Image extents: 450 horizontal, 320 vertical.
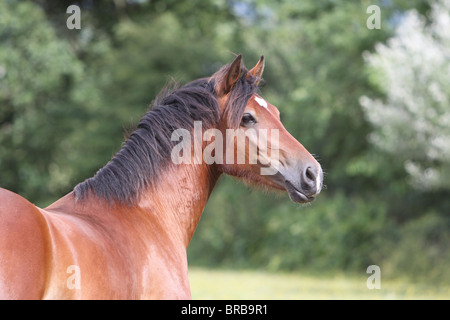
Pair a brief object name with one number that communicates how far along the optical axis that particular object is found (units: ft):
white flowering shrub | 41.86
